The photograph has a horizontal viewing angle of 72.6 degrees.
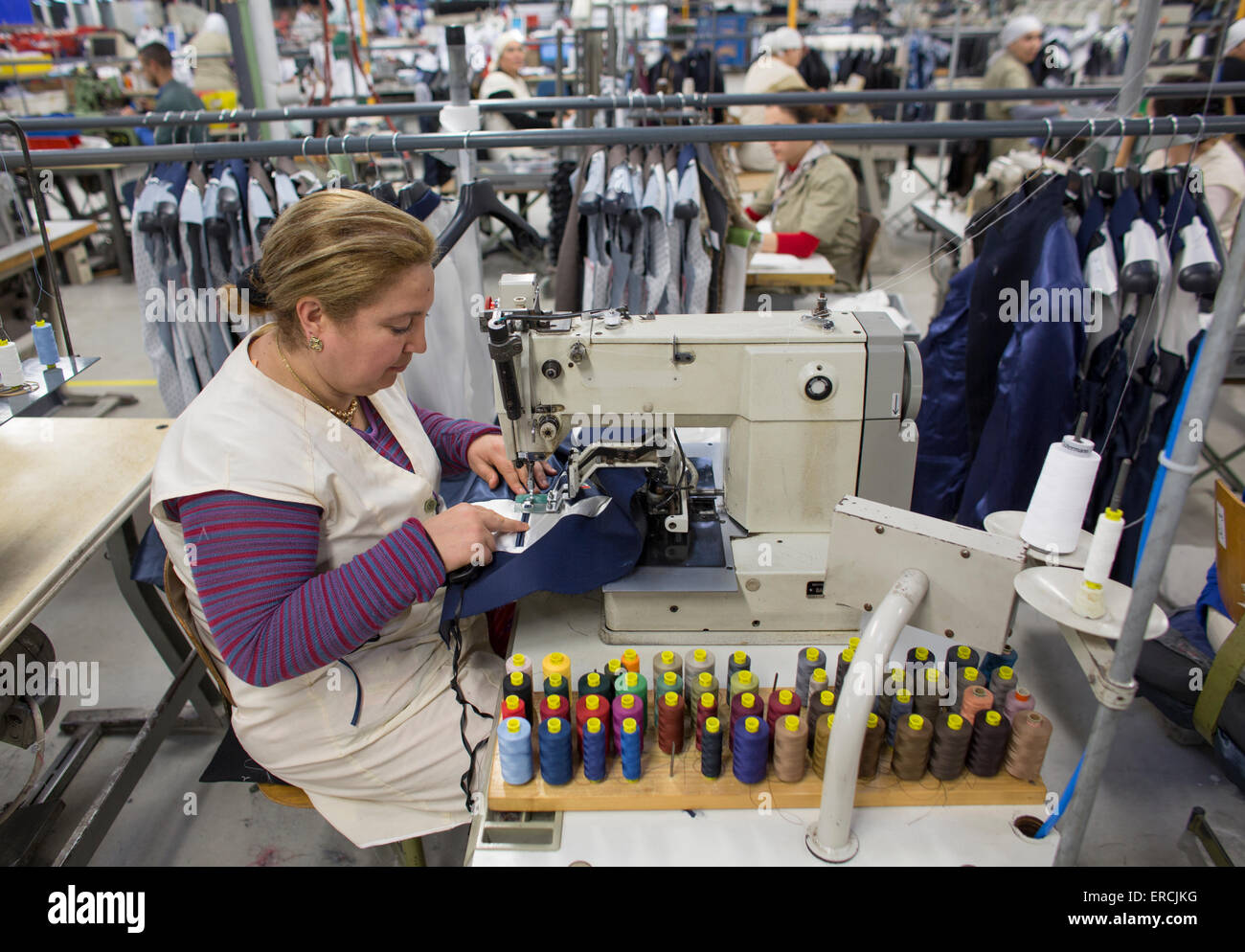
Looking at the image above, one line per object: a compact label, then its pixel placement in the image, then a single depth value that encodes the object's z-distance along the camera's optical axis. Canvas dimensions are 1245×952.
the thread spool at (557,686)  1.28
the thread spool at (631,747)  1.17
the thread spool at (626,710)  1.23
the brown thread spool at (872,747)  1.19
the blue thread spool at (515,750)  1.18
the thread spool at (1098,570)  0.98
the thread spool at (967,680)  1.26
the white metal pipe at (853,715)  1.00
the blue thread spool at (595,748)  1.17
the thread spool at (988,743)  1.17
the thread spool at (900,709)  1.21
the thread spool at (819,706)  1.24
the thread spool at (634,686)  1.28
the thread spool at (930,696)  1.23
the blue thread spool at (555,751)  1.17
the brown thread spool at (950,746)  1.18
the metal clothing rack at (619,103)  2.54
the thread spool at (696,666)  1.30
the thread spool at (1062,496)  1.13
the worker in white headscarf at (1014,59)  6.41
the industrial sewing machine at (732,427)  1.49
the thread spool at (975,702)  1.22
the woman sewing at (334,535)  1.26
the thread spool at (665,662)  1.31
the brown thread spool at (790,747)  1.17
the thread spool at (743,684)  1.29
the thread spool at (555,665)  1.33
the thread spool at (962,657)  1.31
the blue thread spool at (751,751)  1.17
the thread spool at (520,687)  1.29
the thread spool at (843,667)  1.29
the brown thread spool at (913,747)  1.18
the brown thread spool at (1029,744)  1.16
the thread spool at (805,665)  1.32
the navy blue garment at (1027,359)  2.27
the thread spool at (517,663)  1.38
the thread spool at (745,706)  1.23
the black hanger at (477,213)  2.24
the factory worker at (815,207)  3.77
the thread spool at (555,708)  1.23
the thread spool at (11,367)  1.83
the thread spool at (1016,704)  1.21
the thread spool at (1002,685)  1.23
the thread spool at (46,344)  1.96
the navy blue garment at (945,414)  2.66
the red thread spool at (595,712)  1.21
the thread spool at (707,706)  1.23
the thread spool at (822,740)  1.19
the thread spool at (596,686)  1.29
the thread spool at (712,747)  1.18
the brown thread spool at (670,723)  1.22
